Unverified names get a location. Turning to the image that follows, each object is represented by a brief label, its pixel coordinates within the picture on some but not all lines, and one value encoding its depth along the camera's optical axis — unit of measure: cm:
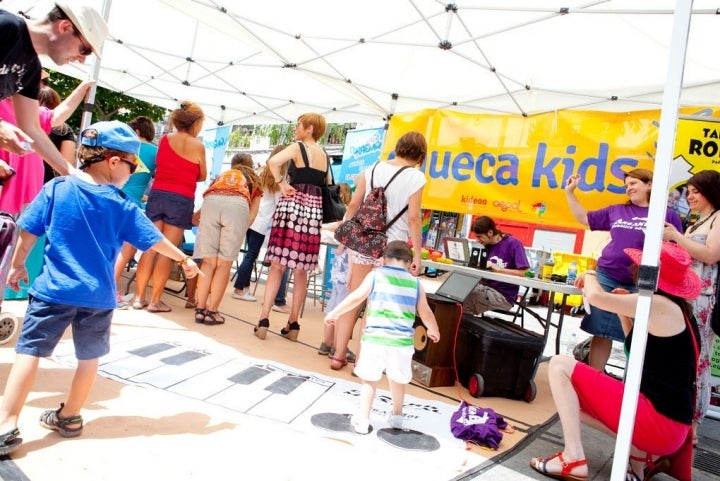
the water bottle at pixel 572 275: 387
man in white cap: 193
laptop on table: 389
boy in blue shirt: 188
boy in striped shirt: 262
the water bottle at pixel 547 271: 436
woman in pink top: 281
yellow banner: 485
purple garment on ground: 266
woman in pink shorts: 221
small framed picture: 478
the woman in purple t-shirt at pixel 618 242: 366
